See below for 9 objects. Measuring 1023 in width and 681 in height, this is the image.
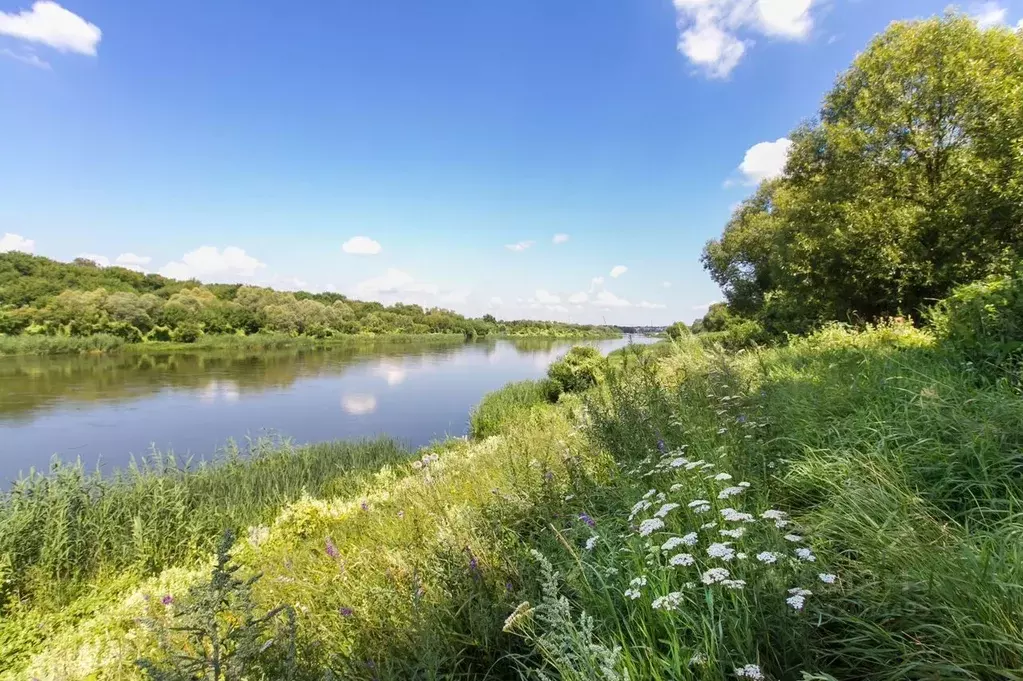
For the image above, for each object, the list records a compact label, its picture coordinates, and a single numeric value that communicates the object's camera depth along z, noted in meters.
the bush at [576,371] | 15.69
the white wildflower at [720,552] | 1.37
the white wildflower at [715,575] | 1.32
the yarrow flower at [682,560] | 1.41
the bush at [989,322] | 3.54
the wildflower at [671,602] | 1.28
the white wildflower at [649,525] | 1.59
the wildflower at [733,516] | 1.56
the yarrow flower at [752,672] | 1.05
